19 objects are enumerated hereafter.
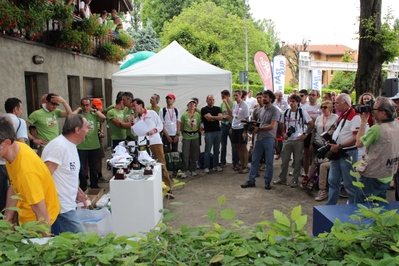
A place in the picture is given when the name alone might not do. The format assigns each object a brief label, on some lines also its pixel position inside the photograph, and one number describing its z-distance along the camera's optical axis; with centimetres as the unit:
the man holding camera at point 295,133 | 710
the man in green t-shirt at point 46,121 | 617
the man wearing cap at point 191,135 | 827
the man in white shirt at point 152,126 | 644
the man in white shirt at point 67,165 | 308
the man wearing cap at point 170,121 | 828
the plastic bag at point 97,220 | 440
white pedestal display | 448
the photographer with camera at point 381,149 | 394
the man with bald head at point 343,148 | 498
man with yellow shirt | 265
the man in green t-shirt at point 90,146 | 688
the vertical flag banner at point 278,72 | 1778
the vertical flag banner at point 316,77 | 2102
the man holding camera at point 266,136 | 690
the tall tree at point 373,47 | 727
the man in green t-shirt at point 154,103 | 847
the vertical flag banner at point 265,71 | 1546
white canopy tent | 1002
